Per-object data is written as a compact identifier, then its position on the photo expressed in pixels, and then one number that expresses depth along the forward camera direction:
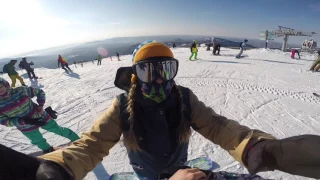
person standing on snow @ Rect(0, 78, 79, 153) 3.12
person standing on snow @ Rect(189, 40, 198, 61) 15.29
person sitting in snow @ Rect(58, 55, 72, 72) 14.82
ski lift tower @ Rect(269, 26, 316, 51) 37.62
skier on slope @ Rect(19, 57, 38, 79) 12.86
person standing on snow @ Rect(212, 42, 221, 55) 18.75
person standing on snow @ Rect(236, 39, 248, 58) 16.04
